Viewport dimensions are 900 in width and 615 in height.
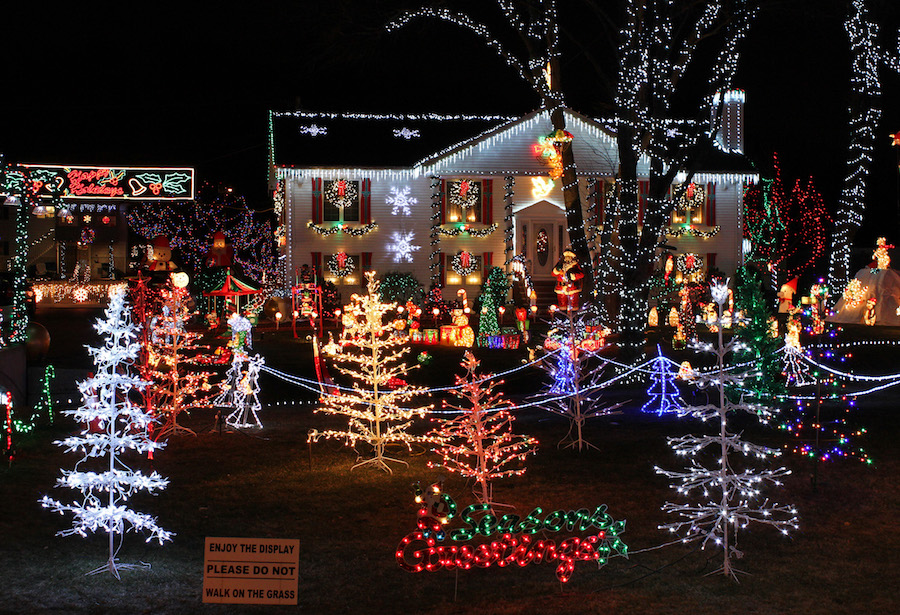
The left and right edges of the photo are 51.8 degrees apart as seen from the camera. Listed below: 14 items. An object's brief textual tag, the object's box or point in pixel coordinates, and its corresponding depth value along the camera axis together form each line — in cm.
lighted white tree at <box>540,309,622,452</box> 1198
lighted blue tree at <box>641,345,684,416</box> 1430
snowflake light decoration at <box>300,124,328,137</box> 2941
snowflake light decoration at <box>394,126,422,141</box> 3030
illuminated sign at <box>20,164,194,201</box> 2994
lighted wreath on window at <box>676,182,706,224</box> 3109
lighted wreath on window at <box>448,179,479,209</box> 2962
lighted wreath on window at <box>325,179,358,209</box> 2867
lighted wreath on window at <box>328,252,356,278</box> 2886
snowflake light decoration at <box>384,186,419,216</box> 2916
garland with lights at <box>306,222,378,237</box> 2870
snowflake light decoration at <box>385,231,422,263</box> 2922
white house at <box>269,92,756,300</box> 2869
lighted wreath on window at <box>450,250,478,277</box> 2941
